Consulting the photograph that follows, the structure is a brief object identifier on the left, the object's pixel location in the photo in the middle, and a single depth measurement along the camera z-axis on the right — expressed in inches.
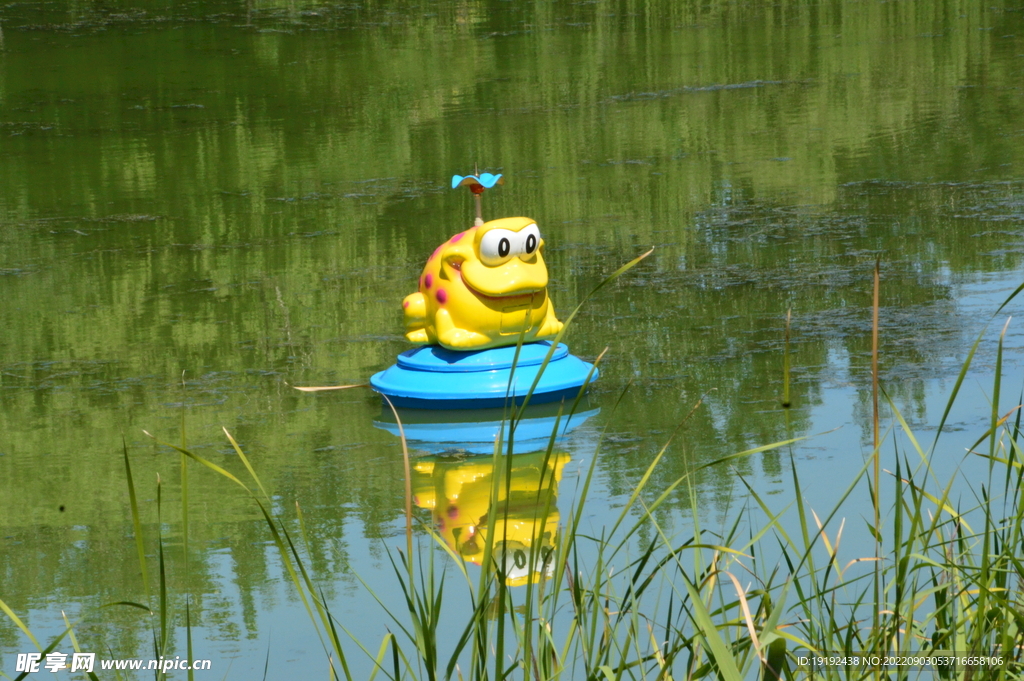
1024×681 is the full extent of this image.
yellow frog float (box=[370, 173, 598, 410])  502.9
